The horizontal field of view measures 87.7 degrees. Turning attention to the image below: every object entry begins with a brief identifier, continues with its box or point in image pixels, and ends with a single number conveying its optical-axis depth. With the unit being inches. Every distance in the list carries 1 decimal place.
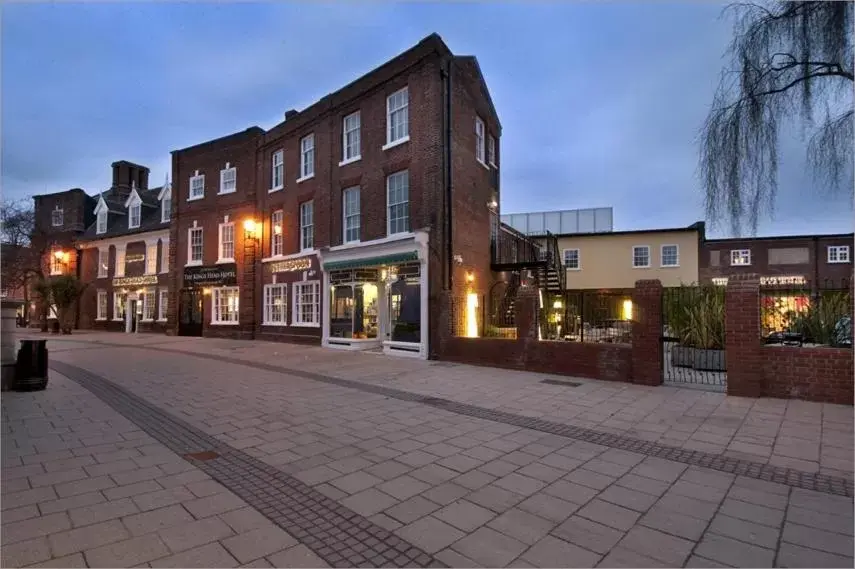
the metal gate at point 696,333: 408.2
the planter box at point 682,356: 430.5
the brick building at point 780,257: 1288.1
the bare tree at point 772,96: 234.4
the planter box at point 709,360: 407.8
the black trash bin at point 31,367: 344.8
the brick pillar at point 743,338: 309.1
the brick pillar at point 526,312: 434.3
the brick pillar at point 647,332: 351.3
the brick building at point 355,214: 565.0
